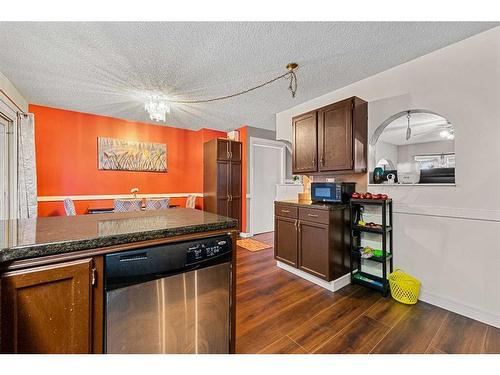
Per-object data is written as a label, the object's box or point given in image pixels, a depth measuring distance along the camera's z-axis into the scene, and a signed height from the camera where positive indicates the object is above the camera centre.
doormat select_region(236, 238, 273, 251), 3.89 -1.13
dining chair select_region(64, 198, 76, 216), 3.37 -0.32
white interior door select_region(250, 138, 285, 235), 4.85 +0.20
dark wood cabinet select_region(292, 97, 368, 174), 2.41 +0.60
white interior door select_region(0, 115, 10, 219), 2.86 +0.25
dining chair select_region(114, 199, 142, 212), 3.69 -0.32
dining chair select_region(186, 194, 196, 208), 4.94 -0.34
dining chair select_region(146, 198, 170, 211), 4.11 -0.32
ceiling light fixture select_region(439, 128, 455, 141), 4.57 +1.17
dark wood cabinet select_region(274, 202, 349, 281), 2.30 -0.62
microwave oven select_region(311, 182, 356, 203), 2.44 -0.06
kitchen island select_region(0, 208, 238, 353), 0.74 -0.36
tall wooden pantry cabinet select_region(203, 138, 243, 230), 4.44 +0.21
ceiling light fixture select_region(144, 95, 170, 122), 2.57 +0.98
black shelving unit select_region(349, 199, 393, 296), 2.19 -0.66
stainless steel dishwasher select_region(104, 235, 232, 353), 0.92 -0.54
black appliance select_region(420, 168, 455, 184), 2.09 +0.11
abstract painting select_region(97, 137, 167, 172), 4.10 +0.66
